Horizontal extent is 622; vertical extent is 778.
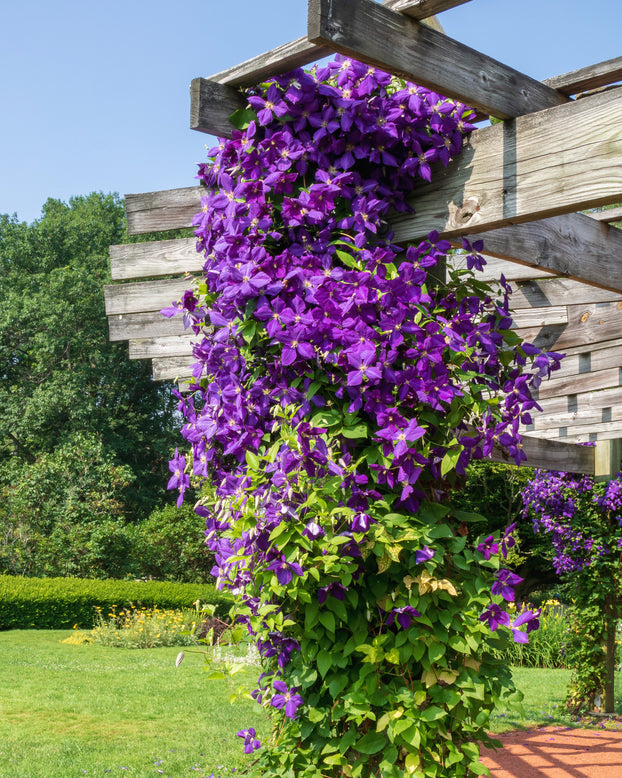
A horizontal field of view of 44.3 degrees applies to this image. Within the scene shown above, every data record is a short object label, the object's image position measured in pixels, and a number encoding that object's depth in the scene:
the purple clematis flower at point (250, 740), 2.62
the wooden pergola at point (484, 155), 2.08
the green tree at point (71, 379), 24.02
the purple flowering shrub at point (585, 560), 7.10
